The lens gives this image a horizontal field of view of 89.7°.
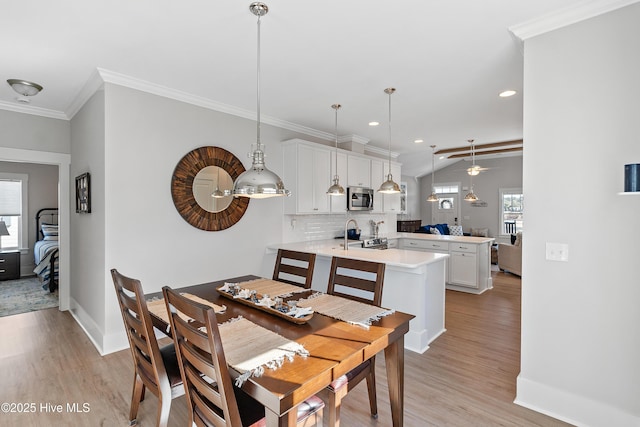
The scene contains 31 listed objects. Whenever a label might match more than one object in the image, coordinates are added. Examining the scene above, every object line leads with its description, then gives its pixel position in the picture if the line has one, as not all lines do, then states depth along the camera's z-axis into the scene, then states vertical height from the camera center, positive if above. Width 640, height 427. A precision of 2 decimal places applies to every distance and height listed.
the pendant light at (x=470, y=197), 7.36 +0.28
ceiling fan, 6.41 +1.36
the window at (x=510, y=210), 9.46 -0.02
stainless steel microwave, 5.29 +0.18
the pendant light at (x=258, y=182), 1.83 +0.15
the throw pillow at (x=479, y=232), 9.27 -0.67
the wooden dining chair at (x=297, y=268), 2.62 -0.51
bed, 5.19 -0.69
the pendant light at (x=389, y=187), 3.70 +0.25
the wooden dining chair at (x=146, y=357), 1.65 -0.86
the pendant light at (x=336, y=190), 4.01 +0.24
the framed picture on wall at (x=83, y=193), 3.39 +0.17
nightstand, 5.85 -1.04
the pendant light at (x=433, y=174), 7.35 +1.17
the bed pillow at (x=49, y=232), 6.20 -0.46
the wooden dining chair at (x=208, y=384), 1.23 -0.74
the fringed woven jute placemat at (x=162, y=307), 1.87 -0.62
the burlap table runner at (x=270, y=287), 2.40 -0.62
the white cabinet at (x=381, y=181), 5.88 +0.48
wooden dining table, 1.19 -0.65
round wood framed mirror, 3.48 +0.19
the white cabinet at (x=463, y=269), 5.22 -0.99
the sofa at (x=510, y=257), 6.43 -1.00
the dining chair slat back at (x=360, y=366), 1.67 -0.92
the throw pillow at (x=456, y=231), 8.14 -0.55
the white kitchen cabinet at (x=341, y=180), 5.03 +0.46
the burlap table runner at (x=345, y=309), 1.85 -0.62
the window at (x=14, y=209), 6.09 -0.01
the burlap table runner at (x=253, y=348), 1.31 -0.64
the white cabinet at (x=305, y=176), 4.52 +0.48
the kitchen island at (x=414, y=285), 3.15 -0.80
